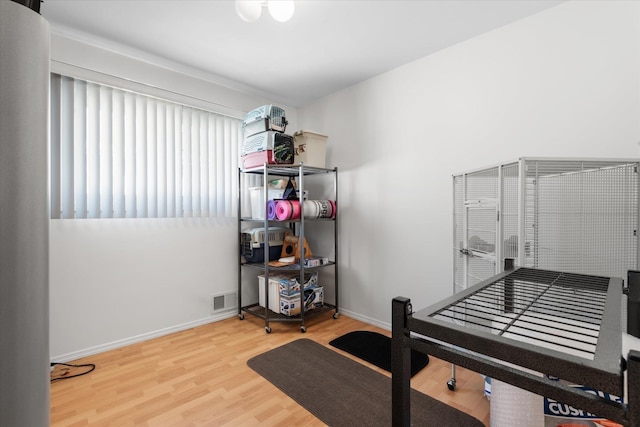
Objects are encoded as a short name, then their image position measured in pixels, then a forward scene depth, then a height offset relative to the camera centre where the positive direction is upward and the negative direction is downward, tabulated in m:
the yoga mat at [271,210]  2.79 +0.01
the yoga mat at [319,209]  2.91 +0.02
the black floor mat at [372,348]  2.17 -1.08
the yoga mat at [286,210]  2.73 +0.01
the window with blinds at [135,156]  2.21 +0.46
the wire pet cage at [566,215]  1.47 -0.03
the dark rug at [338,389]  1.61 -1.09
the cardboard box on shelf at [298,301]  2.79 -0.85
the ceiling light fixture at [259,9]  1.60 +1.07
